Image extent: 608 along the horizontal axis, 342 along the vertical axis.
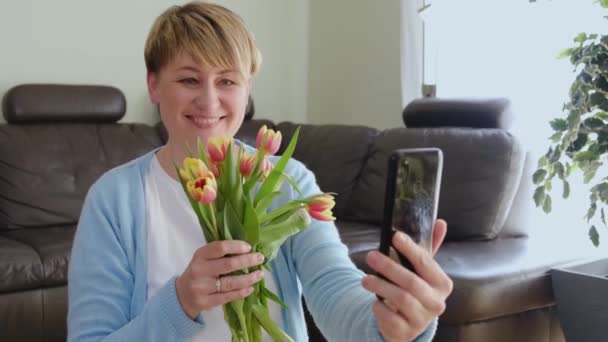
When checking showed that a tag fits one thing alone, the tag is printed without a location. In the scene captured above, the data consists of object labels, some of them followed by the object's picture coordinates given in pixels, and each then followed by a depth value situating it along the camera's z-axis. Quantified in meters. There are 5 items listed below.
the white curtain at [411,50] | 3.54
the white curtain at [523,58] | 2.77
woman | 0.94
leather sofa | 2.16
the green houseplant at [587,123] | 1.79
